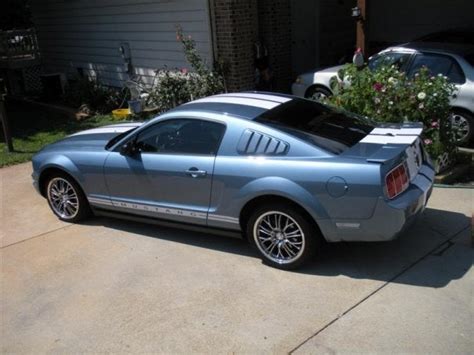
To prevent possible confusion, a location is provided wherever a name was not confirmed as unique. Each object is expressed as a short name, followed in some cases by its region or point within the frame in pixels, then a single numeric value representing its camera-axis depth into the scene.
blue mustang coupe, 4.41
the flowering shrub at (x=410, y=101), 6.68
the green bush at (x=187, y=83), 10.35
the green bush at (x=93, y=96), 13.14
